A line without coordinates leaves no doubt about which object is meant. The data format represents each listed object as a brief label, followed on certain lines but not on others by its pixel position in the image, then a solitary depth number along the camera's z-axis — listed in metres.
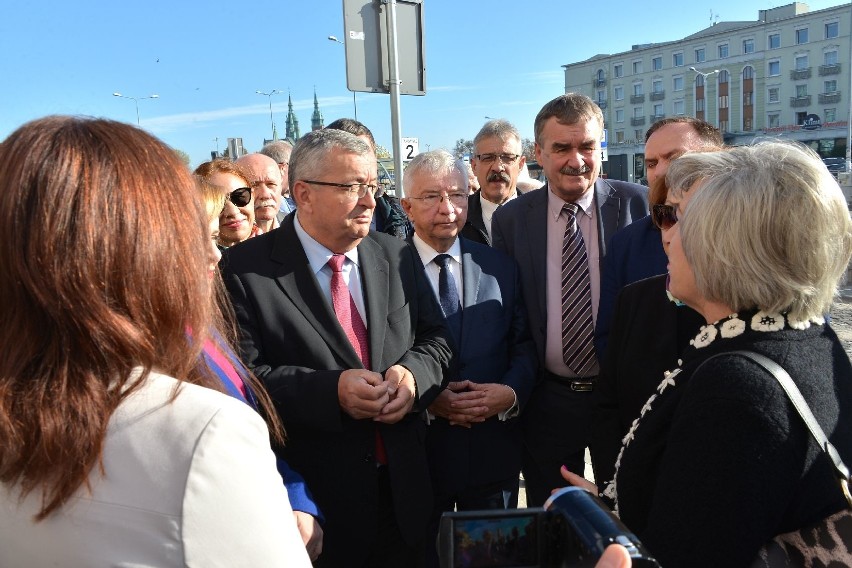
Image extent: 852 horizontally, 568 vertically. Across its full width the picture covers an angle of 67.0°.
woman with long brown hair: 1.00
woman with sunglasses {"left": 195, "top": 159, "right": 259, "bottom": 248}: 3.54
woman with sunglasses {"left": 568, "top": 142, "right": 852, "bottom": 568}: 1.33
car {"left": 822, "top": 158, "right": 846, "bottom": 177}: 41.19
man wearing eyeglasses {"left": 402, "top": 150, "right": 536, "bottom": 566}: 2.92
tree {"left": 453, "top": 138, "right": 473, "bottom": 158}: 54.66
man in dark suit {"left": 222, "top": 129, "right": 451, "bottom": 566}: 2.36
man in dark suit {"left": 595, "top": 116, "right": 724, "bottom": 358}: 2.83
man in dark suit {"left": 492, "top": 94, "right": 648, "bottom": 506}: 3.17
